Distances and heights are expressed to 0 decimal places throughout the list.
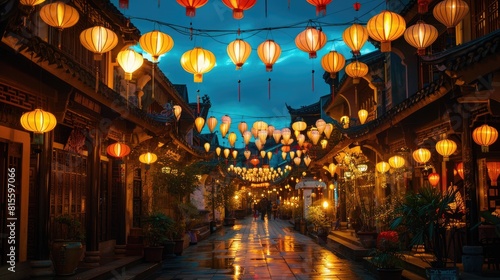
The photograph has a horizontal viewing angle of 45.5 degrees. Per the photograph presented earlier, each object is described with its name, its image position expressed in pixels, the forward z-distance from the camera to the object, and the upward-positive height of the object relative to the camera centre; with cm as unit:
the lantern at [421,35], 1282 +359
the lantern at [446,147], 1421 +129
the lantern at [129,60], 1480 +358
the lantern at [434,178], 1603 +61
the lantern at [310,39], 1345 +367
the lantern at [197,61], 1410 +336
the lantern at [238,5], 1140 +379
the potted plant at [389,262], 1172 -118
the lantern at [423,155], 1549 +121
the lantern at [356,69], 1778 +395
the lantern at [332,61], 1526 +360
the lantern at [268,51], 1412 +358
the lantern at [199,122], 2755 +375
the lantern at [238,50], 1414 +362
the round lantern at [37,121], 1105 +156
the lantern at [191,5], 1135 +379
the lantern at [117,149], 1689 +155
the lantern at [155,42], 1340 +363
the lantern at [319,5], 1139 +377
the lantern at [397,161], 1812 +123
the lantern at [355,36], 1391 +388
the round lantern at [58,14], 1129 +362
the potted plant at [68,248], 1189 -88
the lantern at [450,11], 1170 +374
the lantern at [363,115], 2462 +359
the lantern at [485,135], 1254 +139
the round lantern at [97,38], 1238 +344
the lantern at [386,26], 1245 +367
